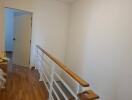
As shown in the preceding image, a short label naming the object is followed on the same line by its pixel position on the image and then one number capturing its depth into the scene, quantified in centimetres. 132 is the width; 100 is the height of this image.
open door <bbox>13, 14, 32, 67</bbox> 303
